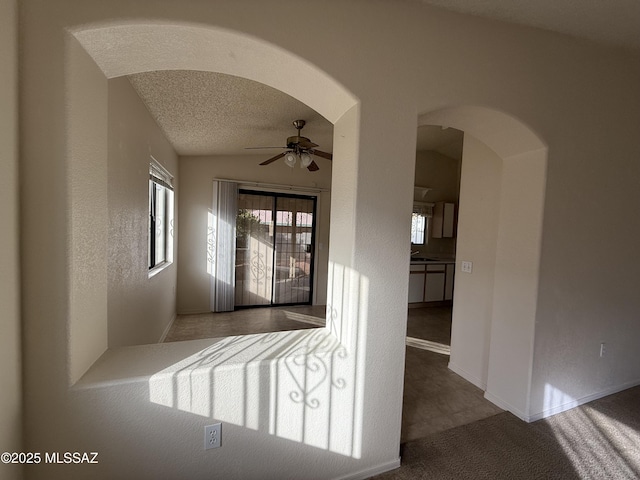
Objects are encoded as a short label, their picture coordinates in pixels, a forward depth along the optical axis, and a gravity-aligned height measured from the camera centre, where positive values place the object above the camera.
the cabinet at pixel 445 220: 5.70 +0.32
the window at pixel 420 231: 5.82 +0.08
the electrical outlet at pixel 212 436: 1.27 -0.97
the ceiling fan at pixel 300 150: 3.01 +0.89
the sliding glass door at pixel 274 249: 4.68 -0.36
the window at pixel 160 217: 3.00 +0.07
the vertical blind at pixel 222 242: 4.32 -0.25
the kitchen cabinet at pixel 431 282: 5.02 -0.88
